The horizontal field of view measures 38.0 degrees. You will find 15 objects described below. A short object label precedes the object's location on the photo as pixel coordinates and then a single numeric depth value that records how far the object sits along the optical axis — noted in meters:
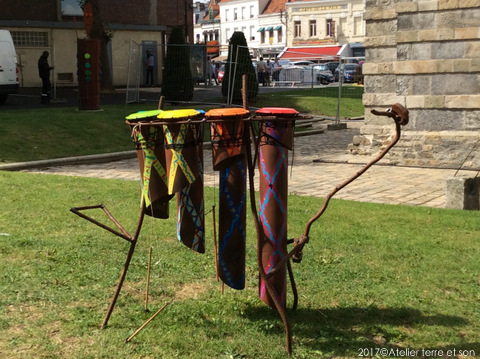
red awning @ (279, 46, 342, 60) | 75.12
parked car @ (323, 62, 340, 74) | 50.03
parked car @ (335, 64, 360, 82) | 48.72
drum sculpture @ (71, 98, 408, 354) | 4.32
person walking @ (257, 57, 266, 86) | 37.16
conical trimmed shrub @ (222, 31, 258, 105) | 23.78
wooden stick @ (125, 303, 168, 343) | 4.38
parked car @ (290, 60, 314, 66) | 54.31
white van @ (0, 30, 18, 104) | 23.97
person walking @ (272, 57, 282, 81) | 39.28
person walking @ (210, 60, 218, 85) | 38.22
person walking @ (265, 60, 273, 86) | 37.27
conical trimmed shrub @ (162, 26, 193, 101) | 23.66
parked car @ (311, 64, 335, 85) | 35.34
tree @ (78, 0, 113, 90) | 29.30
